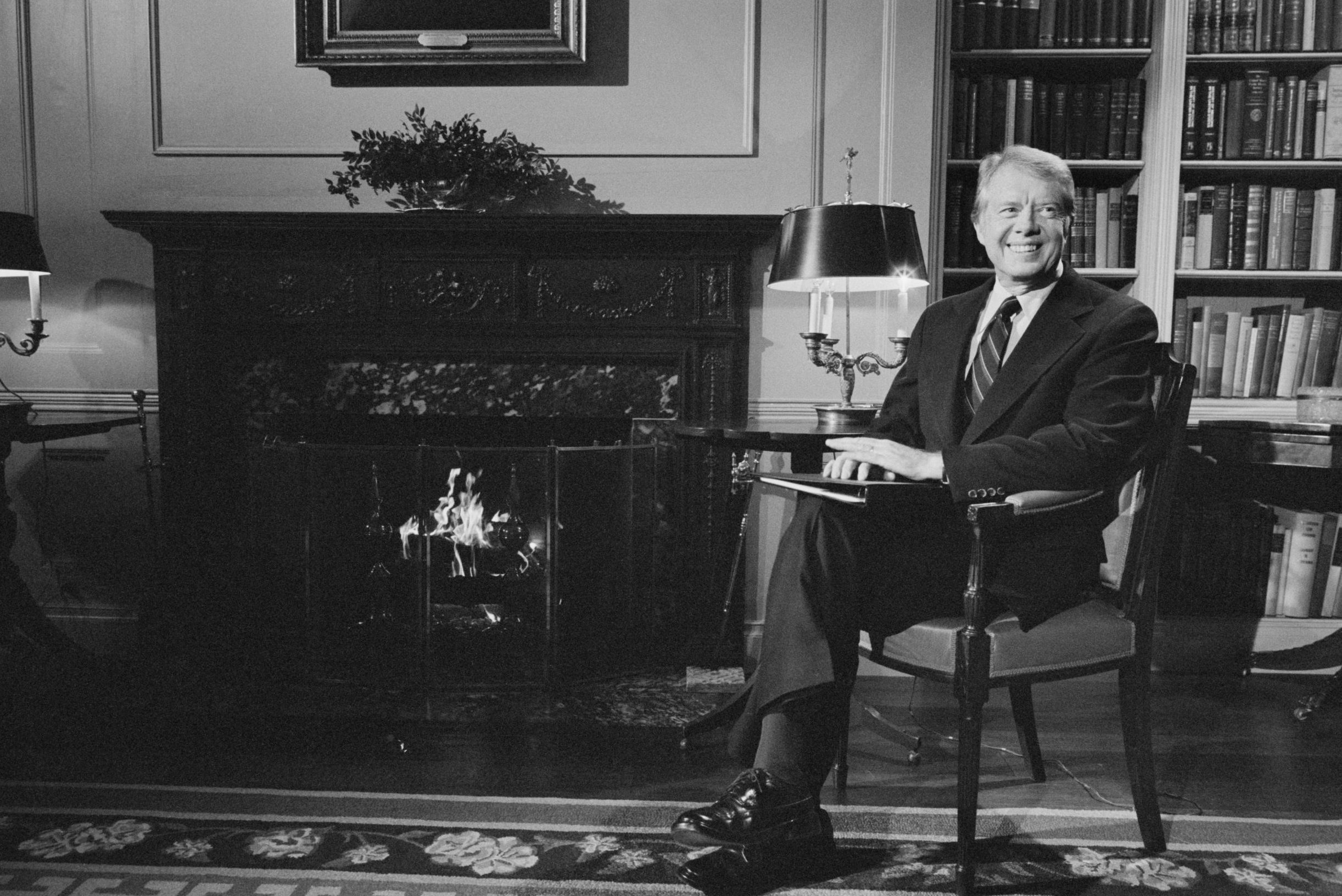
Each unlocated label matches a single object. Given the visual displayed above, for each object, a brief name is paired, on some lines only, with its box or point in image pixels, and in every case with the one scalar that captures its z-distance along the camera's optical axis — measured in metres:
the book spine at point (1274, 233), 2.78
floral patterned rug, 1.51
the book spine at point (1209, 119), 2.77
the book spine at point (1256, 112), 2.75
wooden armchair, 1.45
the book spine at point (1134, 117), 2.79
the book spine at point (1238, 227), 2.79
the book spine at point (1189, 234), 2.80
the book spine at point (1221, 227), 2.79
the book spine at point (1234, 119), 2.77
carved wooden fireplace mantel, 2.63
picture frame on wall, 2.70
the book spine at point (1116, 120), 2.79
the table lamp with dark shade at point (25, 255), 2.41
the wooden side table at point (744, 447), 2.04
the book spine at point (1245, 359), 2.80
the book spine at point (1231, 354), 2.81
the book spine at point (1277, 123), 2.75
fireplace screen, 2.50
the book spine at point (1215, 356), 2.82
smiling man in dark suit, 1.50
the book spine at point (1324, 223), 2.75
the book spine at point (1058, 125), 2.79
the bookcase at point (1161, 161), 2.73
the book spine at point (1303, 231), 2.76
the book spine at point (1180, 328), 2.82
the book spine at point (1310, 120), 2.74
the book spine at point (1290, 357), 2.77
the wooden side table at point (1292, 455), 2.38
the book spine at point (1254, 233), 2.78
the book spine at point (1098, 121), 2.80
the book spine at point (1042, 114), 2.79
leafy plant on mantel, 2.56
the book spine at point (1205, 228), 2.79
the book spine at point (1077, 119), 2.81
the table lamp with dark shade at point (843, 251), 2.11
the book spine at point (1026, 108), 2.77
